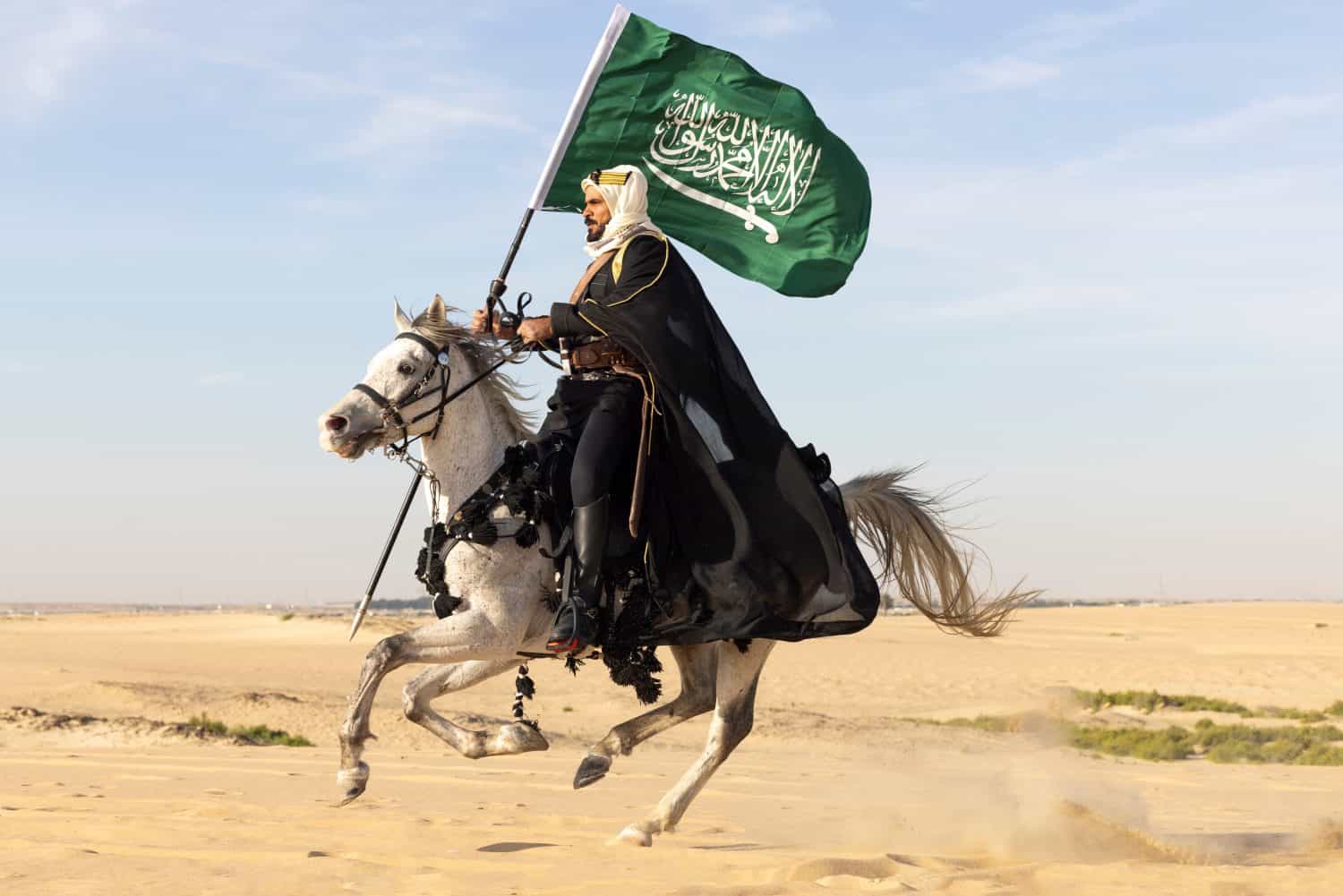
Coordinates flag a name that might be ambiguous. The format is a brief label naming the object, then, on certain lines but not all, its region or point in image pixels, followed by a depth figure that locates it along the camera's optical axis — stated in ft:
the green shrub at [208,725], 51.60
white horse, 22.27
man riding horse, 23.76
